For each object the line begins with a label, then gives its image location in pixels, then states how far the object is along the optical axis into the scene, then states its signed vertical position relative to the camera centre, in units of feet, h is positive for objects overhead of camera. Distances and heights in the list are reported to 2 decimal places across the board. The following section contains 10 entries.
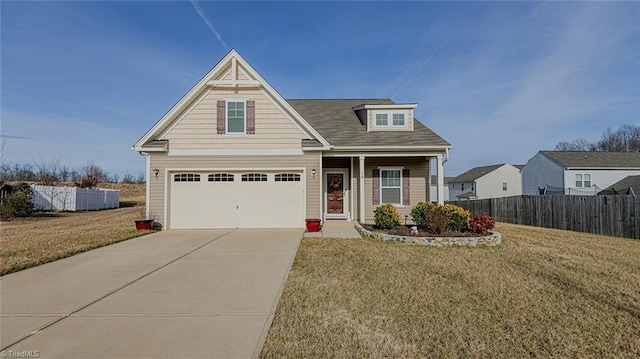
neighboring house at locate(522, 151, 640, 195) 95.91 +6.98
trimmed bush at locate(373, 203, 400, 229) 36.70 -2.44
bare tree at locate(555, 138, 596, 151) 183.67 +28.38
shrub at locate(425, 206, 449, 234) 33.83 -2.55
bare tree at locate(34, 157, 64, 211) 98.23 +8.02
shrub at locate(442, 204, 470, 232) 34.71 -2.32
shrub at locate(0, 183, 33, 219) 61.31 -1.86
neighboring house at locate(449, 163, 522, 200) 137.59 +5.09
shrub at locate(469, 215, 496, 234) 34.12 -3.04
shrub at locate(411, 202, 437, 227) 35.65 -1.88
